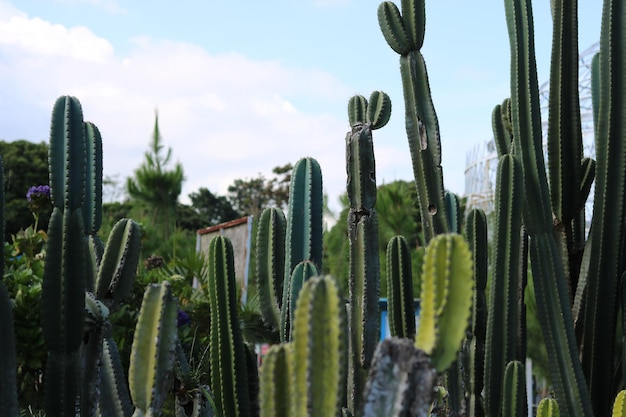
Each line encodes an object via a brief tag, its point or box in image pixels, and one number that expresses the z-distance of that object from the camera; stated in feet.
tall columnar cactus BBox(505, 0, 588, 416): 7.39
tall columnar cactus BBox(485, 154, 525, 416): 7.83
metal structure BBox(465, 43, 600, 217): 54.60
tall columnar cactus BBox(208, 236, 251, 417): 6.35
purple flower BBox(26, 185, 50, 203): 16.79
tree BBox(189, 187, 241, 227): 113.50
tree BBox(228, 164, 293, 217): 87.25
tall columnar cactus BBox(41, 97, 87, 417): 5.90
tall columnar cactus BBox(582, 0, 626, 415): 8.11
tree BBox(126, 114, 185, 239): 37.70
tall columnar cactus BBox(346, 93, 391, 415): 6.72
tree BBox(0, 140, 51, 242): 67.05
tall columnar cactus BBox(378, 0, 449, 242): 8.00
